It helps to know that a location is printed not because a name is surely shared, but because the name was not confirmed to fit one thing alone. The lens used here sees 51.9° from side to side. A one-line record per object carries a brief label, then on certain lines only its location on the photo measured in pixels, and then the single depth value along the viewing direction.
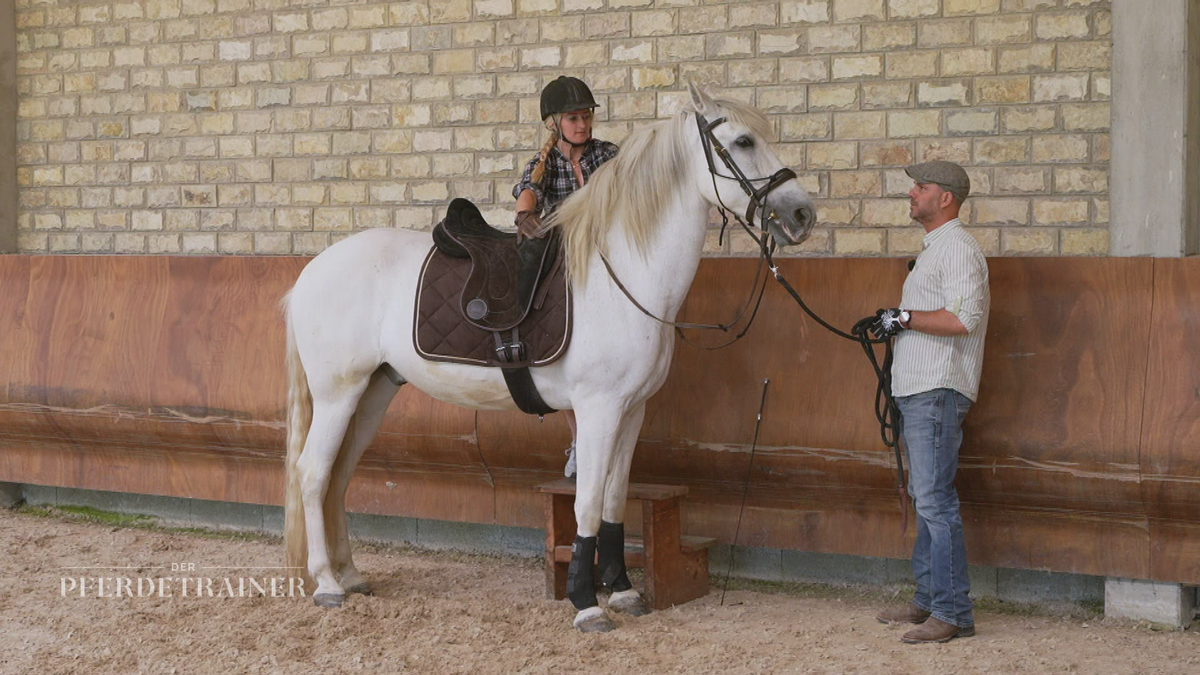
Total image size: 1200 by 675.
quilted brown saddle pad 4.26
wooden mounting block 4.61
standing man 3.95
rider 4.34
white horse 4.15
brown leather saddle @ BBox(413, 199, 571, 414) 4.28
